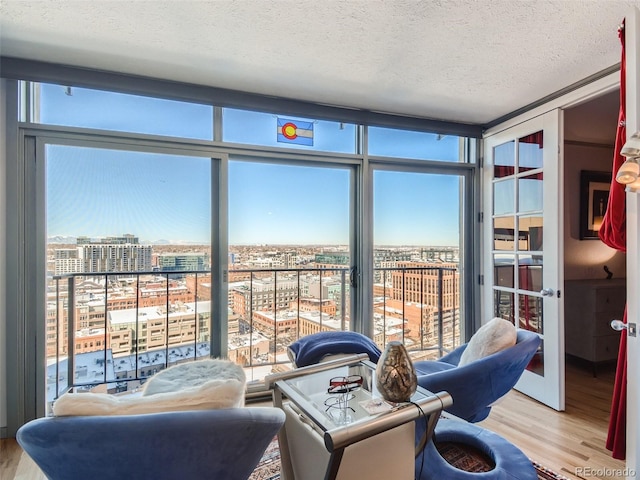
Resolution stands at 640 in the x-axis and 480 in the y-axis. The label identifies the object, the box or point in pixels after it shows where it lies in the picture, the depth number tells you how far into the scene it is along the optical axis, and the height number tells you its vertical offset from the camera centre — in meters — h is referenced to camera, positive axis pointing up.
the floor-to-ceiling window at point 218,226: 2.26 +0.12
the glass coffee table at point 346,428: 1.15 -0.73
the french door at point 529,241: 2.47 -0.01
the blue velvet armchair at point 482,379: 1.64 -0.70
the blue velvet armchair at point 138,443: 0.96 -0.60
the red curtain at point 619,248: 1.77 -0.05
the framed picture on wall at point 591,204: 3.41 +0.37
